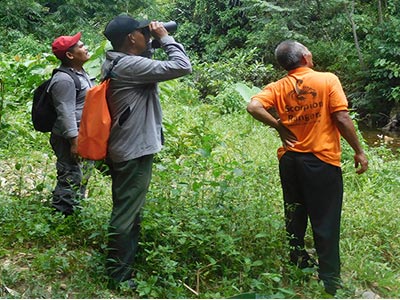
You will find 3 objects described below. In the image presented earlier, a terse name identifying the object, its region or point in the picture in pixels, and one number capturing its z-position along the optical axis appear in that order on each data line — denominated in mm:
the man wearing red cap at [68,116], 4191
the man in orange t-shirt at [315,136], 3604
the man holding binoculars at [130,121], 3426
